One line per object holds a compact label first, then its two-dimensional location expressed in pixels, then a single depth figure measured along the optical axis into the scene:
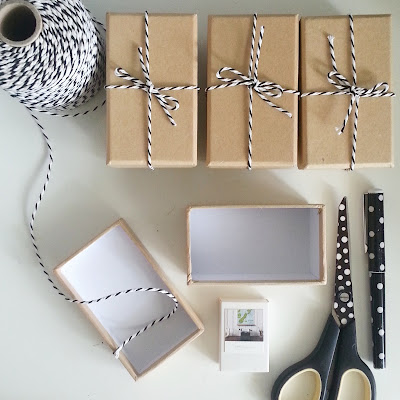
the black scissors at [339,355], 0.80
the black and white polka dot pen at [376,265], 0.80
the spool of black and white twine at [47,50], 0.64
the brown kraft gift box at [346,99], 0.72
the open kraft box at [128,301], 0.82
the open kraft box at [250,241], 0.82
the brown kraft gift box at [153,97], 0.72
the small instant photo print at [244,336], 0.80
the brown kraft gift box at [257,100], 0.72
